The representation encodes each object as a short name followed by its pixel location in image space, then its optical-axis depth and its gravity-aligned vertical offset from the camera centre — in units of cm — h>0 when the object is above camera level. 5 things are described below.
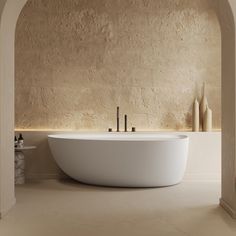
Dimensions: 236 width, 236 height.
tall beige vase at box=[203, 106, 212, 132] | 363 -6
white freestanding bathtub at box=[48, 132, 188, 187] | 298 -45
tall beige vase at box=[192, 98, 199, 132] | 363 -1
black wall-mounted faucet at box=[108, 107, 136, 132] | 363 -8
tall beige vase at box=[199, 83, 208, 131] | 369 +12
